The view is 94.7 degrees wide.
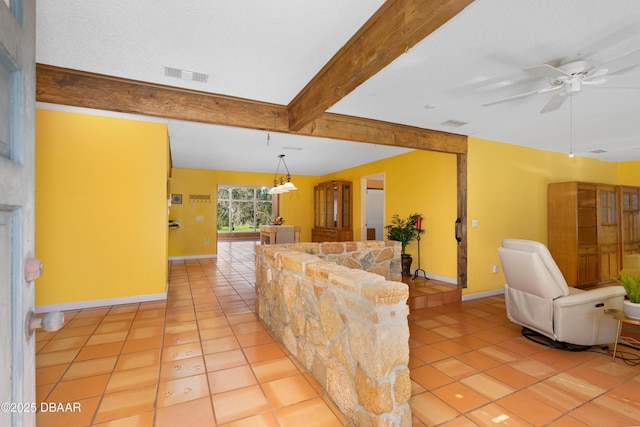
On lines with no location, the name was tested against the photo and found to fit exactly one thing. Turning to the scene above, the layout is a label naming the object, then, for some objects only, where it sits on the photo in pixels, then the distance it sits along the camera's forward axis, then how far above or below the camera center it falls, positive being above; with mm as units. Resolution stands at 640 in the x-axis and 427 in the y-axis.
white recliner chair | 2635 -820
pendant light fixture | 6176 +591
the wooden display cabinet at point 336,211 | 7680 +69
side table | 2277 -842
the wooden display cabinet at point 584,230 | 4980 -296
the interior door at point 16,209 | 758 +12
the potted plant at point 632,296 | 2283 -660
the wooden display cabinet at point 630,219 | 5648 -112
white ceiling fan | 2079 +1046
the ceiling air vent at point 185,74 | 2451 +1196
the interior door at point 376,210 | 8625 +105
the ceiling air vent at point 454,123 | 3787 +1184
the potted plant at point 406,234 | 5145 -359
